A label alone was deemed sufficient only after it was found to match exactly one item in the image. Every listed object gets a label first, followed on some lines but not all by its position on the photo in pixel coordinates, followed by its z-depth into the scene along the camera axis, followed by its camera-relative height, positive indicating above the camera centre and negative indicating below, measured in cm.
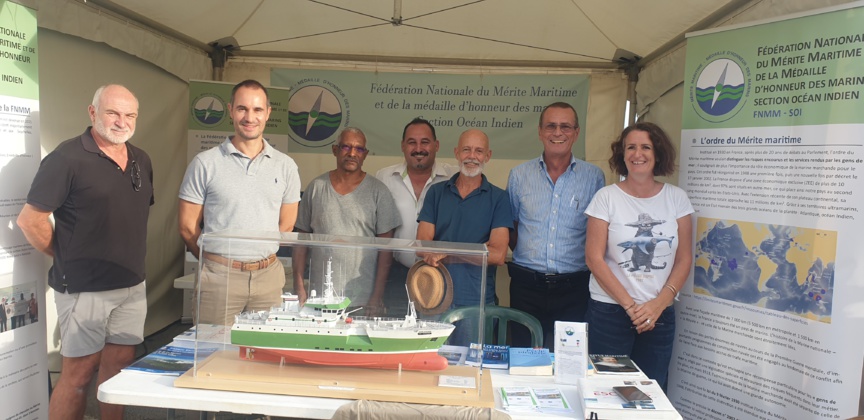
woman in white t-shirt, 324 -32
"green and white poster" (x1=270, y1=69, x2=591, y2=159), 679 +95
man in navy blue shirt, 334 -11
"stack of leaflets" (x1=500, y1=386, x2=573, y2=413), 224 -80
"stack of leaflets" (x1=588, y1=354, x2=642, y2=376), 263 -77
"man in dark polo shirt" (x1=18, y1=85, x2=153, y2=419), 308 -33
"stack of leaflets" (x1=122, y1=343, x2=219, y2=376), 244 -79
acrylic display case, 230 -52
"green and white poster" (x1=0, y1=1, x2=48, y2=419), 315 -26
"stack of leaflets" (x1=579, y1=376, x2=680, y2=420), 217 -77
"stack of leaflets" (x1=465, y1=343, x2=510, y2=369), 241 -76
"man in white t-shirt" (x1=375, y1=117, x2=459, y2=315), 419 +11
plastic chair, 311 -68
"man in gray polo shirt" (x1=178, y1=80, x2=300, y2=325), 315 -2
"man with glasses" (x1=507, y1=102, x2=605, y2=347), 363 -22
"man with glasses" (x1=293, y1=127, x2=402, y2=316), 354 -10
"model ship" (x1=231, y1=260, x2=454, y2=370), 231 -58
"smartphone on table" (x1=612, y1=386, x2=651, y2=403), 227 -76
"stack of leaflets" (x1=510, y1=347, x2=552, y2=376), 259 -74
